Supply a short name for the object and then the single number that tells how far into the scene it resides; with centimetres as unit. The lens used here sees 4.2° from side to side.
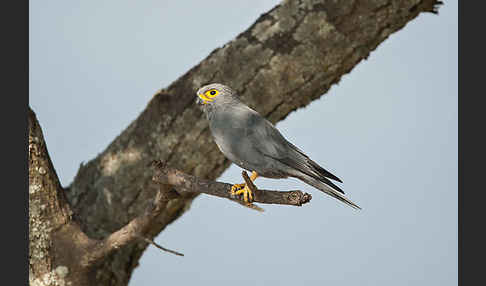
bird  880
